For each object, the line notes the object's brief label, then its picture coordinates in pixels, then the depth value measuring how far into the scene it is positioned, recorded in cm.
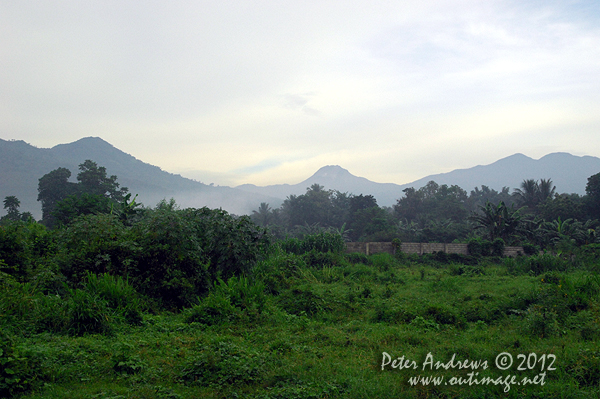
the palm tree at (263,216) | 6053
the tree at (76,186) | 4862
